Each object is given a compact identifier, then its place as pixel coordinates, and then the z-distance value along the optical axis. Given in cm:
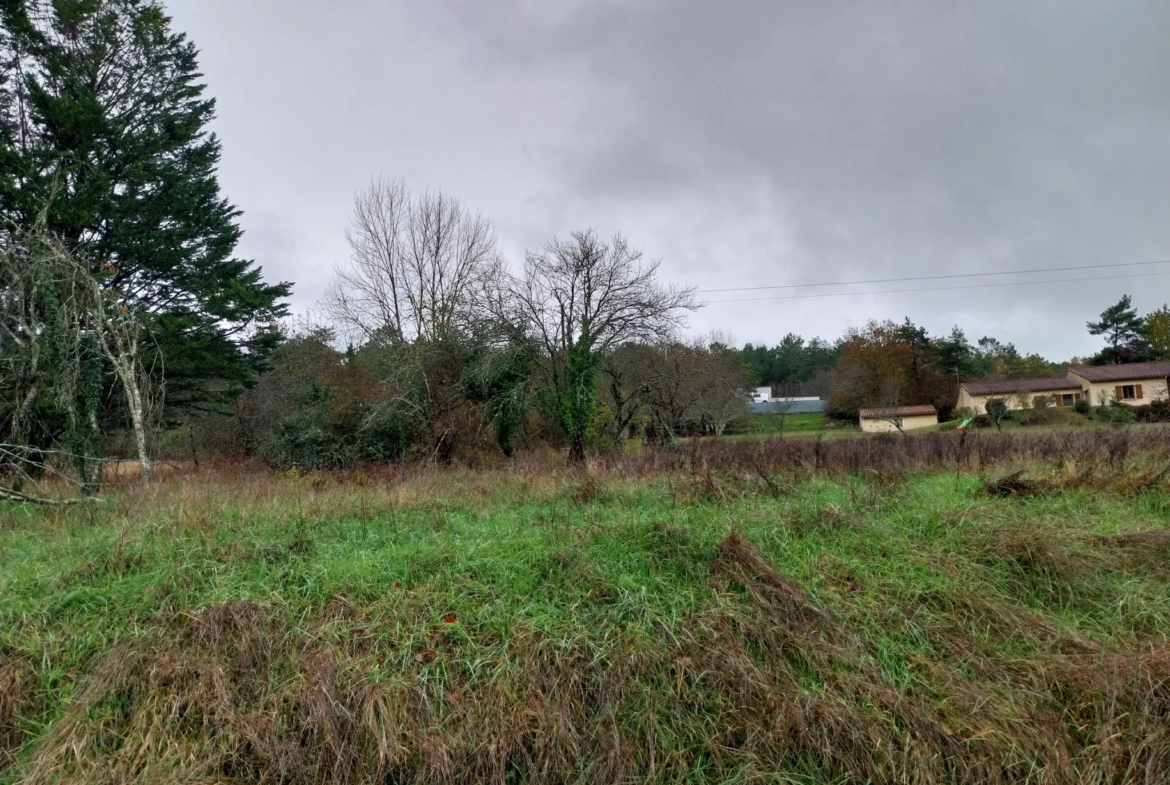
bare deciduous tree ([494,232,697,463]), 1753
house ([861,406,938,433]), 3255
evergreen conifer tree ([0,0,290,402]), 1335
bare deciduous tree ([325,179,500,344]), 2034
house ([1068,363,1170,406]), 3534
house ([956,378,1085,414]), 3581
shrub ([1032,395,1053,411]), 2803
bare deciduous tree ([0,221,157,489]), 816
